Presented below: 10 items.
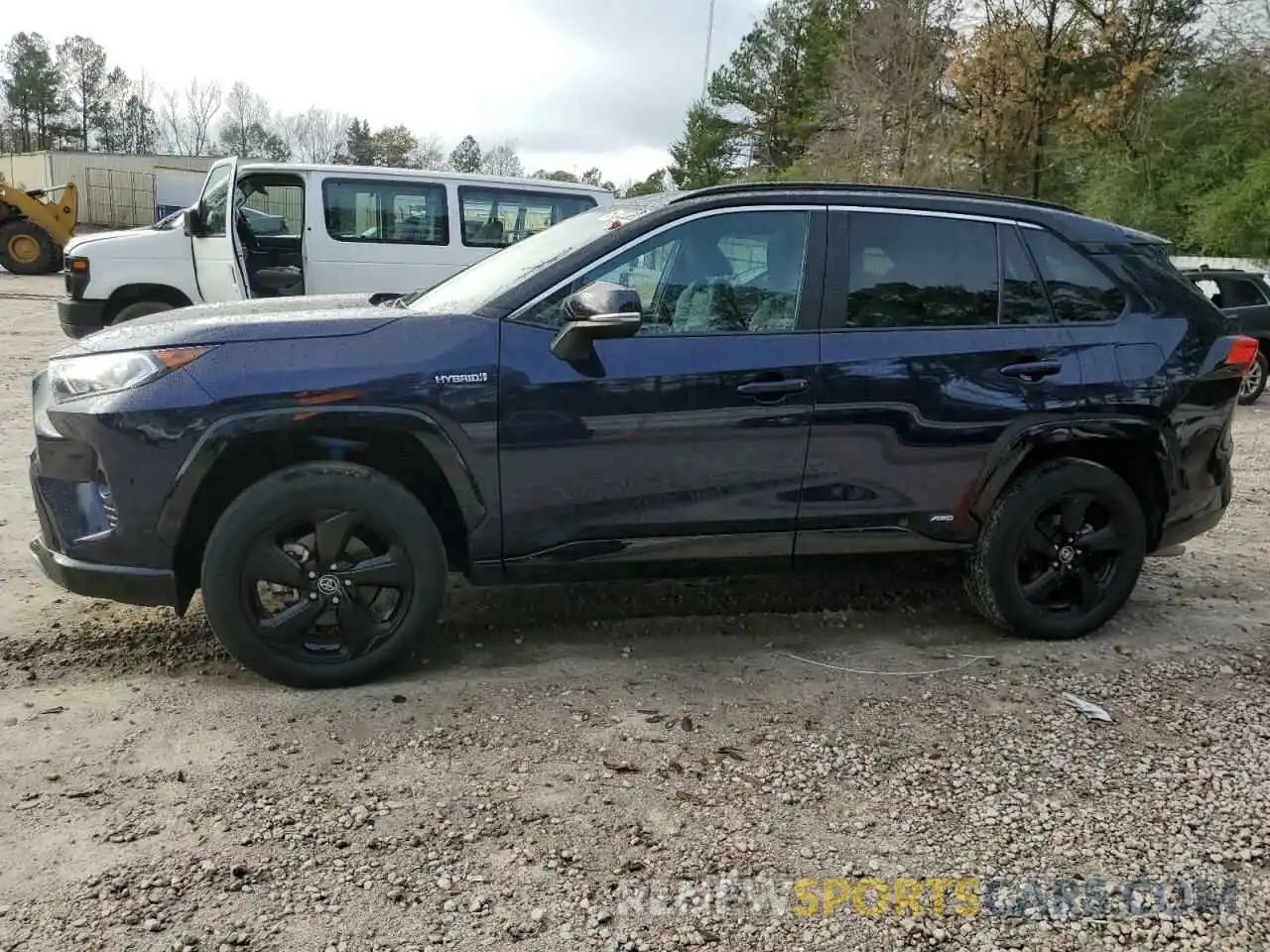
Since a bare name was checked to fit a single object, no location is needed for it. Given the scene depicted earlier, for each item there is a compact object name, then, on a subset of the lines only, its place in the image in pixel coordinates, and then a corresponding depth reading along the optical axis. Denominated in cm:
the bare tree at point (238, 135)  6744
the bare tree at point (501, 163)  7206
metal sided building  4334
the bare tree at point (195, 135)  7206
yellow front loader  2448
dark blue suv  337
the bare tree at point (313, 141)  7025
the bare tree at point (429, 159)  6638
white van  1002
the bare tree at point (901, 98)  2941
